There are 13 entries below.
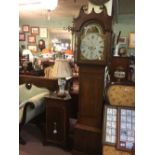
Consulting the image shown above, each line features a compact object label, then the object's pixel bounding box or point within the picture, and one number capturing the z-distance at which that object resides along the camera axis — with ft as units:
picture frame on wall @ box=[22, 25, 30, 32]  18.74
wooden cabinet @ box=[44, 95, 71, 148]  7.51
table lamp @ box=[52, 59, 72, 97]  7.24
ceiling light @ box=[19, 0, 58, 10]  7.78
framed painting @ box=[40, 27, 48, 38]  18.06
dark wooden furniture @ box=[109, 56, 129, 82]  10.76
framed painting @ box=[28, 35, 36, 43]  18.67
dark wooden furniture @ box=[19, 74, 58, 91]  9.52
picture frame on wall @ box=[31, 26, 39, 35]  18.40
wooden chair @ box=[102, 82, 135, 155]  5.64
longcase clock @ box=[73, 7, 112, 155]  6.16
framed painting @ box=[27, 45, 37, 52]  18.65
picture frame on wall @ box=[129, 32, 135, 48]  14.83
